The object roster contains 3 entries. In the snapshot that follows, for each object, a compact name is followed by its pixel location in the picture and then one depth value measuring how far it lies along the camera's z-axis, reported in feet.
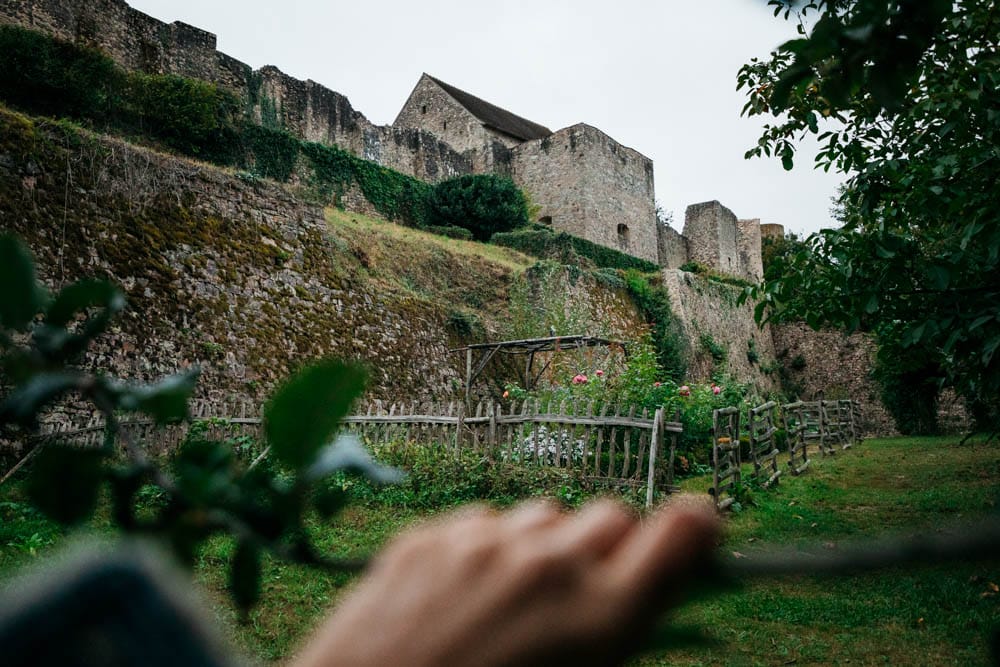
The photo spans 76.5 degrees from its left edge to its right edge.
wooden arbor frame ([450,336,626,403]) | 35.86
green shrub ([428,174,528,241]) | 56.65
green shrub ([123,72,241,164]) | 39.47
